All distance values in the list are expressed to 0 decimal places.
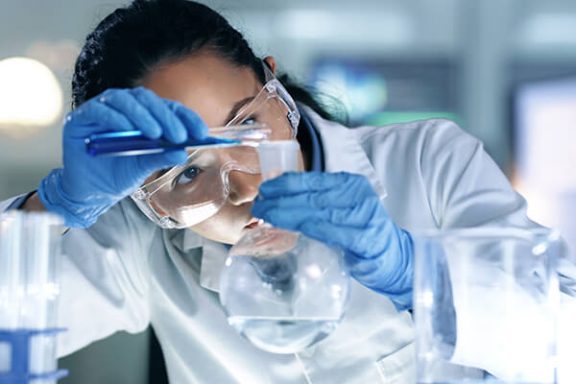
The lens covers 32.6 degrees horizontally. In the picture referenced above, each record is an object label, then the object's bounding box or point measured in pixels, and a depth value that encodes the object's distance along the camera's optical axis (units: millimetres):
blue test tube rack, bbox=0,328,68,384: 1207
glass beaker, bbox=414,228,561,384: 1205
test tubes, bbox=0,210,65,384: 1235
